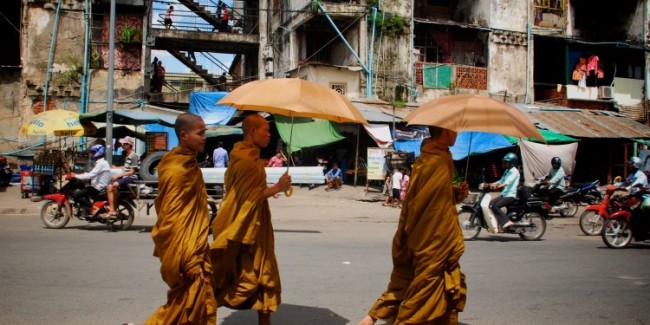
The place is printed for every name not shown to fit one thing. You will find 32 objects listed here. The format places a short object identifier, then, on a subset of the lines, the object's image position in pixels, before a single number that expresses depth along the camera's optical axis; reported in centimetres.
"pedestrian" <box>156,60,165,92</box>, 2717
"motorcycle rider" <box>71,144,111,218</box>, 977
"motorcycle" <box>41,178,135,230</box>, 983
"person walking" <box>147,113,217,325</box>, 343
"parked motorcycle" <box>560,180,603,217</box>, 1423
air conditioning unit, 2491
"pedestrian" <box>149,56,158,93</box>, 2688
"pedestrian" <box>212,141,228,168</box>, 1591
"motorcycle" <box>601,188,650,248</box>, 920
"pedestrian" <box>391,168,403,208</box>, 1542
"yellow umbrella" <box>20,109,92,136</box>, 1516
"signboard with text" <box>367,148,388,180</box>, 1742
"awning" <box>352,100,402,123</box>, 1881
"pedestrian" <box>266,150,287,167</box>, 1919
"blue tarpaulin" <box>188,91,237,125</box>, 2058
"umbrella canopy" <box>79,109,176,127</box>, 1516
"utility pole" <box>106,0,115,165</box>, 1452
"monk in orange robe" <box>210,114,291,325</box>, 402
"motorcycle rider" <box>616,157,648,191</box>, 991
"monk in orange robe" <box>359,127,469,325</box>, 364
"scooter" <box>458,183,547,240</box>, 982
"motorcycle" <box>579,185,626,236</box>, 992
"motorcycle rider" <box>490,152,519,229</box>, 993
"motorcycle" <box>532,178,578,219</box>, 1387
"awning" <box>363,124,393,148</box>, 1816
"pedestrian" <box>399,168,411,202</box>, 1543
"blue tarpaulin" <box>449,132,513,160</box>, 1816
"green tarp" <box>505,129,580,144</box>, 1903
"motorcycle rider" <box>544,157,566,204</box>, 1364
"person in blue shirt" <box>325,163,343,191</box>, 1822
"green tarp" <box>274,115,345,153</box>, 1861
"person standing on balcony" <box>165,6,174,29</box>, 2598
